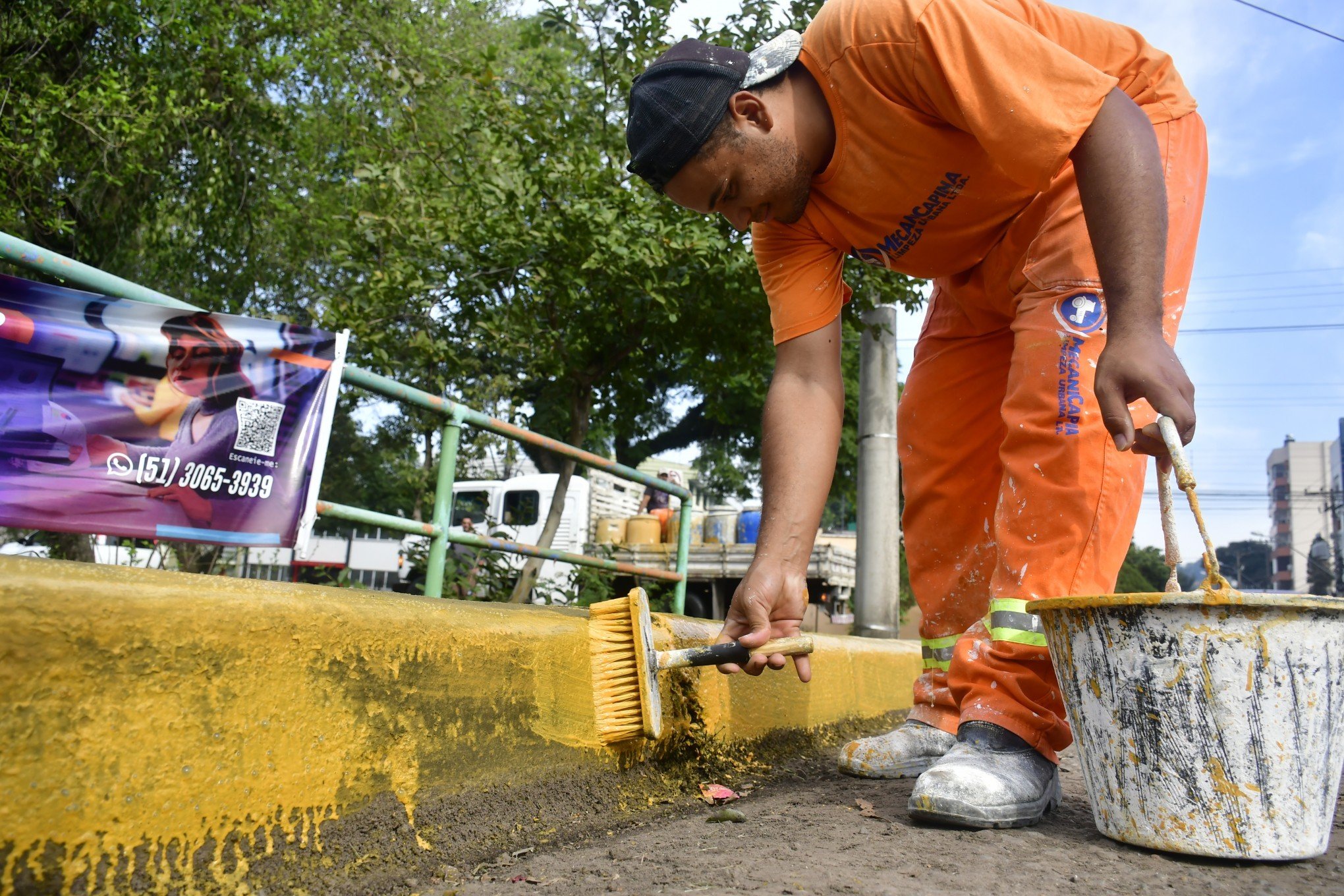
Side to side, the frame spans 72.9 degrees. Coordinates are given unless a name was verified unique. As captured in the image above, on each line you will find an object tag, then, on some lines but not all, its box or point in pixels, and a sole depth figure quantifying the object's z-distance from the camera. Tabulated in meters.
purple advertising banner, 2.94
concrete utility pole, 6.82
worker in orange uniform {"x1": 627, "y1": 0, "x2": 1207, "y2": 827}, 1.66
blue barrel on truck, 14.26
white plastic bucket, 1.34
